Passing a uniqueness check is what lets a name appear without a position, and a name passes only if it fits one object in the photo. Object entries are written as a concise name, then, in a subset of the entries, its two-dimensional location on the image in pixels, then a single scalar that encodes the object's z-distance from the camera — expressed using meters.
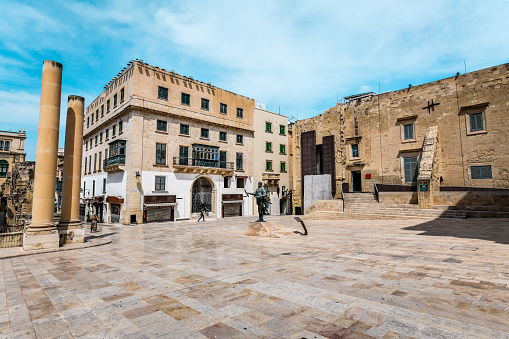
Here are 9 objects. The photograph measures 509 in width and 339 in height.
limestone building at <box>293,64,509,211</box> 22.22
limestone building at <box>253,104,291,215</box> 36.44
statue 14.64
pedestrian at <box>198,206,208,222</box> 26.87
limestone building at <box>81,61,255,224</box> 25.80
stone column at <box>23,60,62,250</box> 11.91
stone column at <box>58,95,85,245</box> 13.92
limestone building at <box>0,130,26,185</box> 57.91
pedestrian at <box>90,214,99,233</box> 19.48
